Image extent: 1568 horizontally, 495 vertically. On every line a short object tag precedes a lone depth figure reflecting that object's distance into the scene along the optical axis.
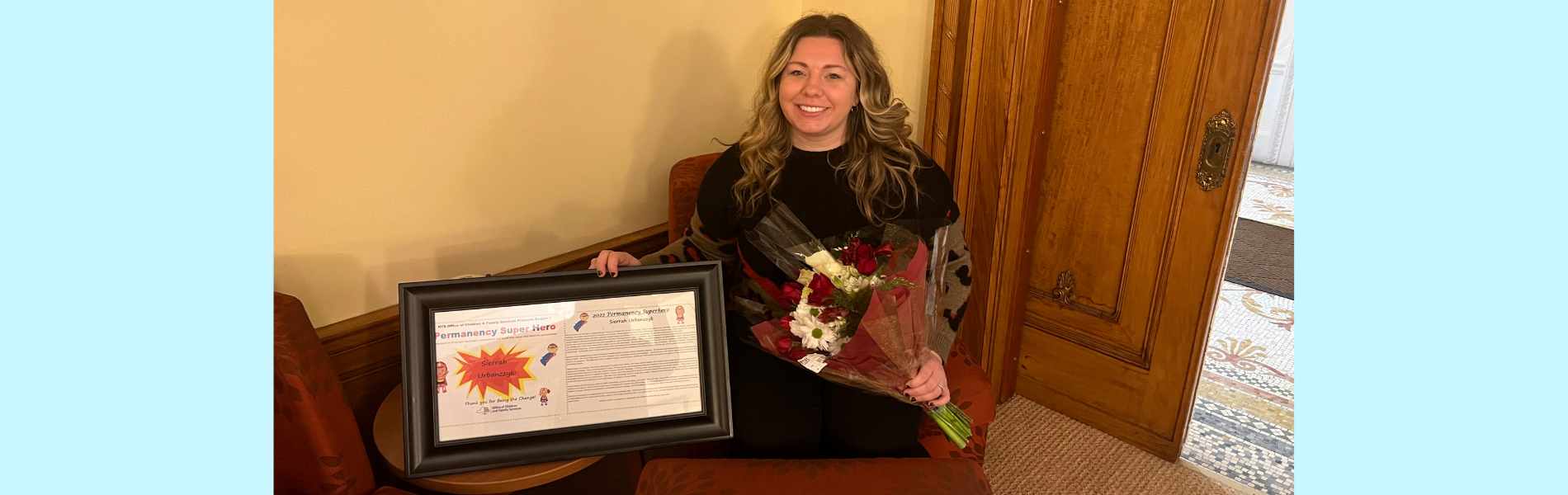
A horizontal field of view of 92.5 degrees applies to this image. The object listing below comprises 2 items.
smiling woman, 1.66
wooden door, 1.97
